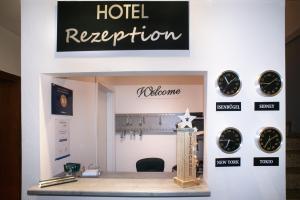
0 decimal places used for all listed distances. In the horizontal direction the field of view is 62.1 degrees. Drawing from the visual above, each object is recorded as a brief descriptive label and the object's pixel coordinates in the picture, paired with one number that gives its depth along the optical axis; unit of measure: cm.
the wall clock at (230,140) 206
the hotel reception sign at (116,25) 208
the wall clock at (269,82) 206
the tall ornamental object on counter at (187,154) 208
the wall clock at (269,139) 205
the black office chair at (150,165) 371
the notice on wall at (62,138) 244
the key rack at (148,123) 441
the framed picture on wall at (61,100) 234
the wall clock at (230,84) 207
